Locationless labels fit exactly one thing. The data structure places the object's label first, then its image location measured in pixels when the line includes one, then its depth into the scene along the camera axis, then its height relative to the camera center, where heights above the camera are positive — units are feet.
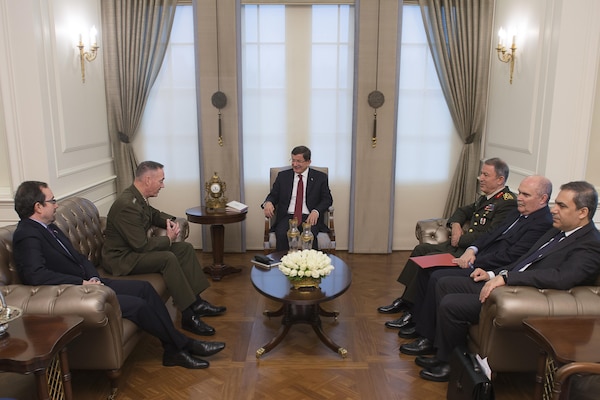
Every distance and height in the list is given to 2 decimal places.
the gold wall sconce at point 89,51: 13.38 +1.37
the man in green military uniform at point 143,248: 10.42 -3.32
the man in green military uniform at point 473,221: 10.95 -2.95
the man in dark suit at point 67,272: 8.31 -3.13
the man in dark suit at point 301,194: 13.79 -2.77
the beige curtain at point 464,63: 15.61 +1.27
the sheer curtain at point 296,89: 16.05 +0.39
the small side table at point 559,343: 6.01 -3.20
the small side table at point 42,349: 5.90 -3.19
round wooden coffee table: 9.12 -3.76
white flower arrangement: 9.24 -3.20
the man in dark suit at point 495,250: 9.43 -3.18
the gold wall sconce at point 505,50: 13.96 +1.51
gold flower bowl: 9.42 -3.60
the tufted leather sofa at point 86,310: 7.48 -3.31
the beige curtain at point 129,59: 15.37 +1.34
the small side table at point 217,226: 13.92 -3.82
